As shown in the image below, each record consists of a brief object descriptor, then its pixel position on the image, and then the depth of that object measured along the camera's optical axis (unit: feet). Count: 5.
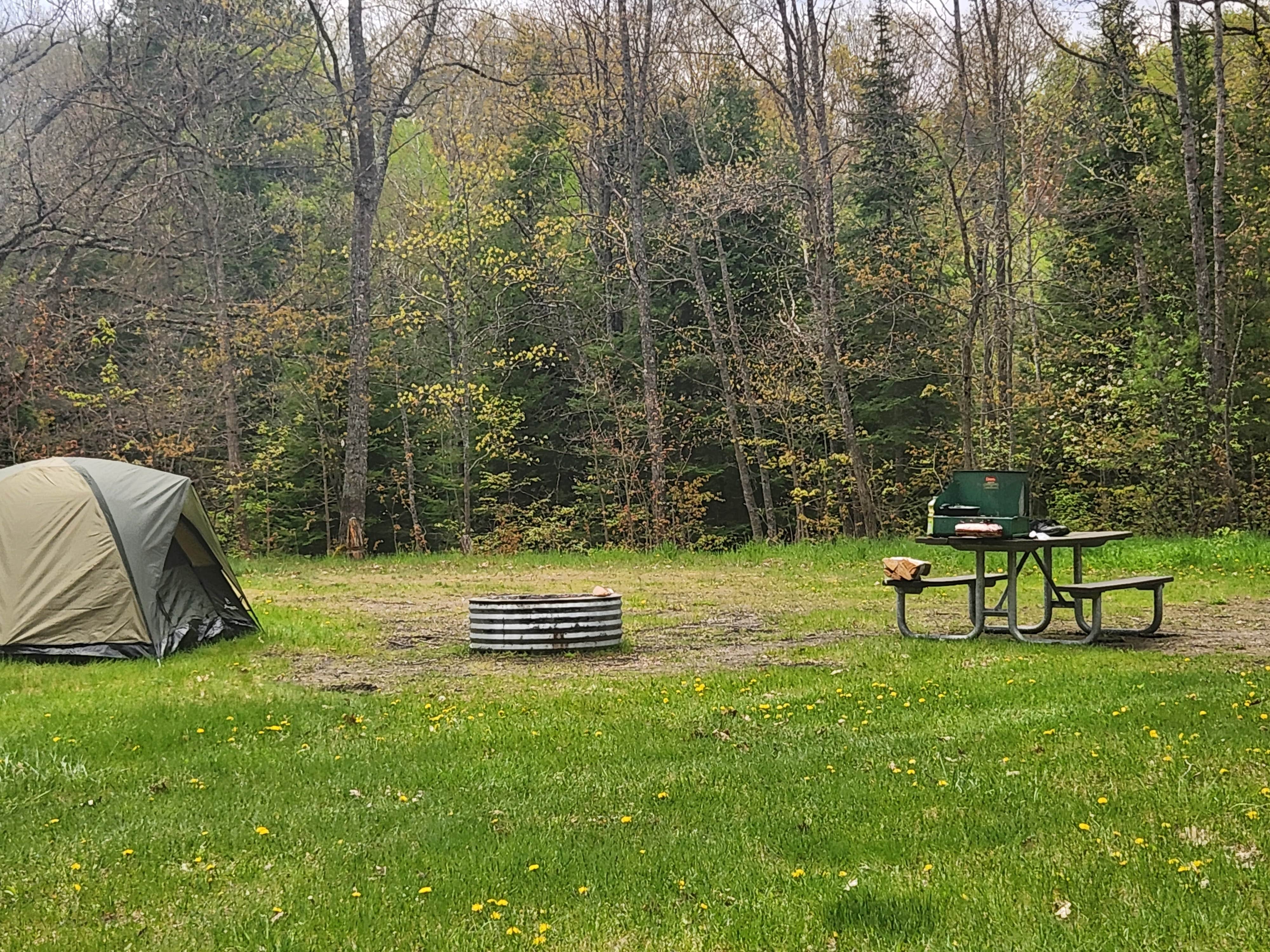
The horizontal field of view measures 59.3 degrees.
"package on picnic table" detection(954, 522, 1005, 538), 26.76
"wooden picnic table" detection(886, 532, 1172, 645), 26.99
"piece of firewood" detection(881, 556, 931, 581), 29.01
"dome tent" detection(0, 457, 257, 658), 28.66
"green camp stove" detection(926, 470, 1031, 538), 27.40
